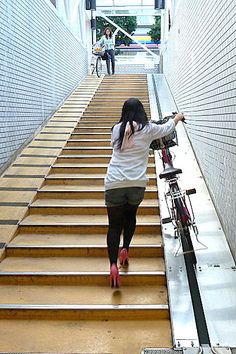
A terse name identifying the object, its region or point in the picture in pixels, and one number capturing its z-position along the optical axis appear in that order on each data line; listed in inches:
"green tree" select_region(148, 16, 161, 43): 954.1
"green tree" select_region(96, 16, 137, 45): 909.3
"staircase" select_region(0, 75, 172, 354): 98.9
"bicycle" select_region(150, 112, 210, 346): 121.1
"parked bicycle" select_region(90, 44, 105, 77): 480.5
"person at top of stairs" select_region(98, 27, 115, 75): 467.8
